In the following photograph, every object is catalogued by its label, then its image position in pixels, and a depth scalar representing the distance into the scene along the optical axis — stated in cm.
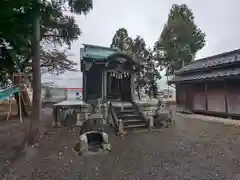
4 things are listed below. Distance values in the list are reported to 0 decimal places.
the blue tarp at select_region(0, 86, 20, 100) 860
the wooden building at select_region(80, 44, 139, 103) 932
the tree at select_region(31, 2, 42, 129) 589
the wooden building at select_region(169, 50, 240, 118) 1044
